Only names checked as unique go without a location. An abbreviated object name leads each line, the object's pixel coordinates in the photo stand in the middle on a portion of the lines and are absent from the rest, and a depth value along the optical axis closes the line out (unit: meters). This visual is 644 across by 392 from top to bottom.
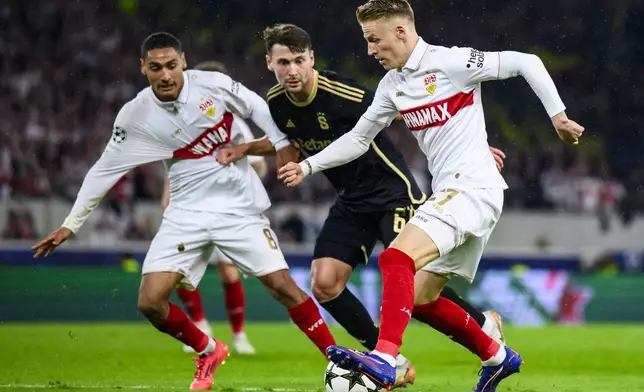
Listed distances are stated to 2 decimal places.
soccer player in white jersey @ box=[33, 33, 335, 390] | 14.31
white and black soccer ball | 10.30
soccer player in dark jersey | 14.20
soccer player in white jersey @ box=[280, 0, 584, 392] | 11.14
